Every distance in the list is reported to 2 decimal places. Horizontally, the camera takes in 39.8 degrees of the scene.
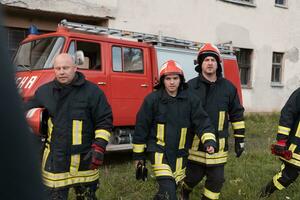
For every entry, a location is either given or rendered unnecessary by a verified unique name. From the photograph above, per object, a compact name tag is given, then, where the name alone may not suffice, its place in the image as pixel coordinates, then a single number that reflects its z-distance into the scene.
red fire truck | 6.61
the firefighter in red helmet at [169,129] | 3.93
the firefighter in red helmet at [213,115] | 4.39
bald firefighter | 3.46
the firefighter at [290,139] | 4.69
